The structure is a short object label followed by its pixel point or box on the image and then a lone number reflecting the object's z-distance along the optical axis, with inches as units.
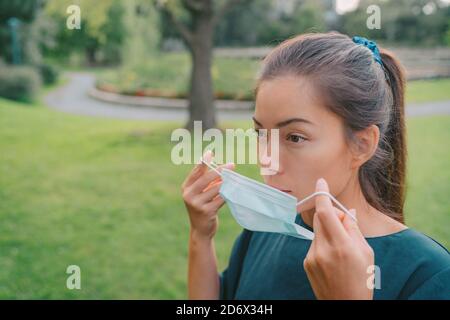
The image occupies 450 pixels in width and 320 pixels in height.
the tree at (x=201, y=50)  354.9
